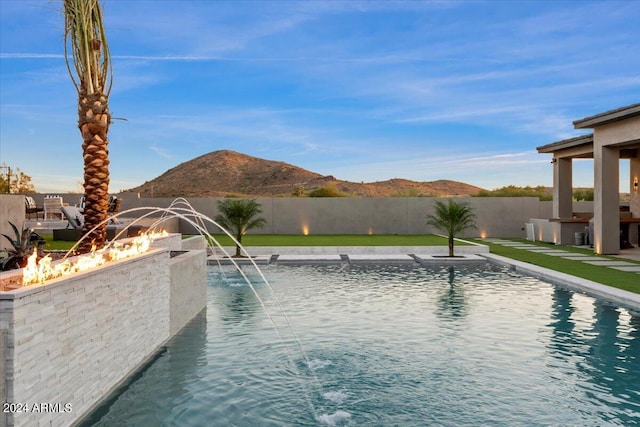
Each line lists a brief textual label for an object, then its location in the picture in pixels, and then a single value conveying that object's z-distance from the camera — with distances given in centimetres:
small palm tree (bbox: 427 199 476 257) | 1875
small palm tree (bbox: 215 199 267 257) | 1912
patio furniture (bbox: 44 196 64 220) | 2614
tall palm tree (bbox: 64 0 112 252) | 1080
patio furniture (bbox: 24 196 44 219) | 2138
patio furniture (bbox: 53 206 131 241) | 1620
